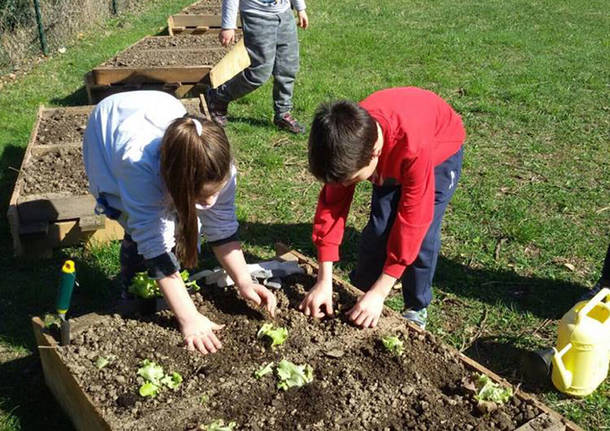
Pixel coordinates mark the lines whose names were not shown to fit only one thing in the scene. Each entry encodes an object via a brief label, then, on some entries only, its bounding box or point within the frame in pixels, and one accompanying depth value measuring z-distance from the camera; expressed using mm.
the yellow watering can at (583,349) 3189
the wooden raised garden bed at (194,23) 10188
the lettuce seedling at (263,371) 2914
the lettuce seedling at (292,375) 2869
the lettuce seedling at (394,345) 3041
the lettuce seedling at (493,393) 2760
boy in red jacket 2678
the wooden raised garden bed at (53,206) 4391
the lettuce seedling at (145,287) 3283
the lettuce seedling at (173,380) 2814
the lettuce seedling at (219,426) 2539
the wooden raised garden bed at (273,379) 2678
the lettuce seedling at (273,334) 3053
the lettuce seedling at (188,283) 3467
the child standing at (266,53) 6082
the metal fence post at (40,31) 9078
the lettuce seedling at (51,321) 3088
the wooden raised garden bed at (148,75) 7113
